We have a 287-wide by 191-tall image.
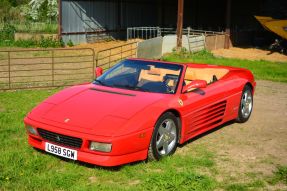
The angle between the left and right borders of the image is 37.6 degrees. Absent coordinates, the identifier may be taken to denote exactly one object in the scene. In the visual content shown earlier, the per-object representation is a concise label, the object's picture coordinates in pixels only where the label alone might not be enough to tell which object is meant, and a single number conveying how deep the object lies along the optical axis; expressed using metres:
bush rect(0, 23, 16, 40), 24.42
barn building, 24.97
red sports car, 5.18
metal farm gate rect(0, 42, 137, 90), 11.85
